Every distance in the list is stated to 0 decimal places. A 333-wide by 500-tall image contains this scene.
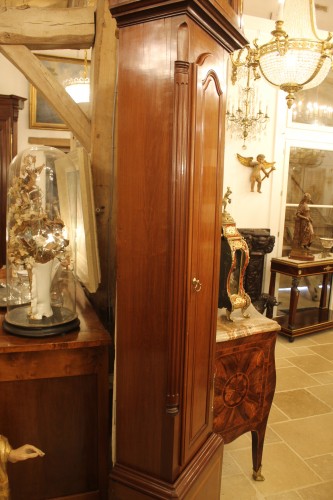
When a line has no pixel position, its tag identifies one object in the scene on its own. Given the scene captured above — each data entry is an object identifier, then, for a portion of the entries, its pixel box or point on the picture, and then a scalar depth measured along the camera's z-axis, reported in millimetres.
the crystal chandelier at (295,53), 2598
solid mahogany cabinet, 1249
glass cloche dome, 1647
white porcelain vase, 1676
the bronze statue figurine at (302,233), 4535
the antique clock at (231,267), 1909
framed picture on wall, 4703
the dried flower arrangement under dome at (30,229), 1645
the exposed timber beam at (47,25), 2182
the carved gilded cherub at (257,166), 4766
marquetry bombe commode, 1905
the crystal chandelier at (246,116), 4551
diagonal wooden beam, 2230
